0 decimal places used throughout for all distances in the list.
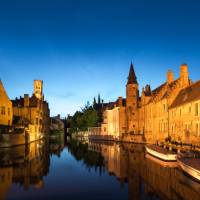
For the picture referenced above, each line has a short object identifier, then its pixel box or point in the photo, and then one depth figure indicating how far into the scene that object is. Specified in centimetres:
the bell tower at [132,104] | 6528
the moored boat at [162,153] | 2668
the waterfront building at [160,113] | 3543
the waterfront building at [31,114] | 6063
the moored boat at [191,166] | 1774
